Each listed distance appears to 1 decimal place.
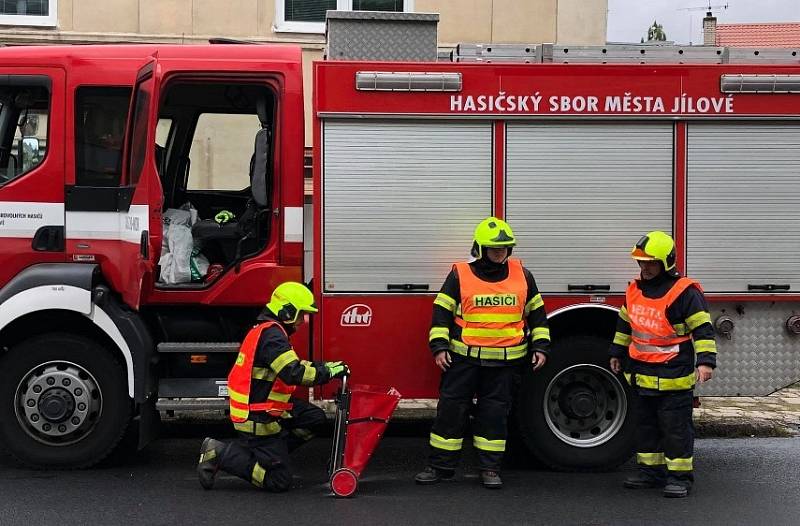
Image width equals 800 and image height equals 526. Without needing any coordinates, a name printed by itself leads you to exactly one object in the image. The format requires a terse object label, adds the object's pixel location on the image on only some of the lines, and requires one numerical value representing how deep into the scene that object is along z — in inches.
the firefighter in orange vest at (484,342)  229.6
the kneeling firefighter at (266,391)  218.5
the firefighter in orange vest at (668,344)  224.5
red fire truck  239.5
